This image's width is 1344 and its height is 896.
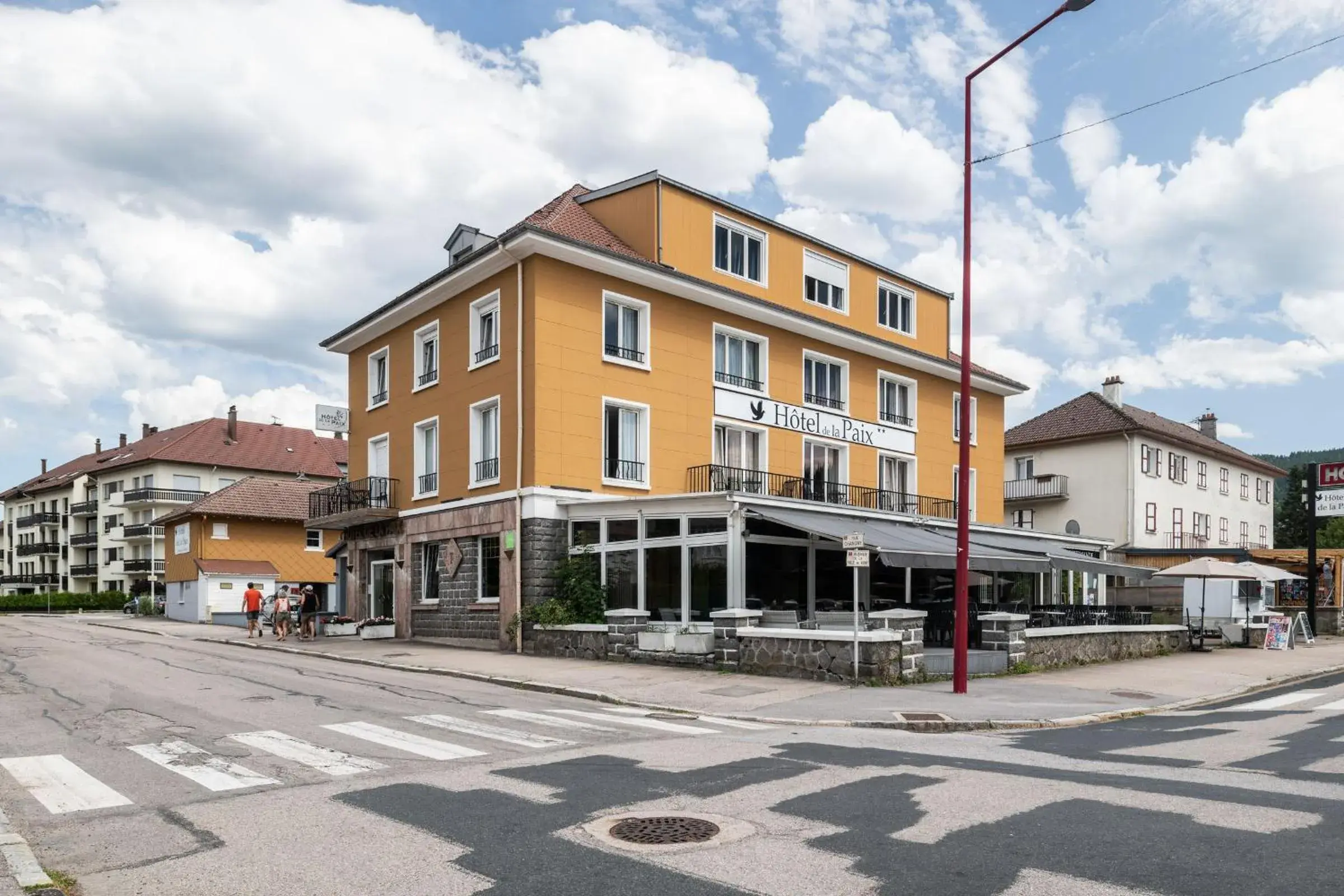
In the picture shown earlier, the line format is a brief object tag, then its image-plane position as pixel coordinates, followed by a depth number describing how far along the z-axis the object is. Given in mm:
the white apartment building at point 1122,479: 49781
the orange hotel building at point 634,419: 24219
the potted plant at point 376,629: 29078
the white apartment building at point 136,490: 71812
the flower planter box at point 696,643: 19391
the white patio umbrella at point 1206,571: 28969
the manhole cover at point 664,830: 6973
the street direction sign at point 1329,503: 37625
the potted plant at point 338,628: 30484
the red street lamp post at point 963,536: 16500
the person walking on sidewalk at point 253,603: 31031
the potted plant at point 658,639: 19969
